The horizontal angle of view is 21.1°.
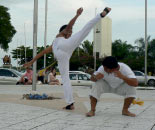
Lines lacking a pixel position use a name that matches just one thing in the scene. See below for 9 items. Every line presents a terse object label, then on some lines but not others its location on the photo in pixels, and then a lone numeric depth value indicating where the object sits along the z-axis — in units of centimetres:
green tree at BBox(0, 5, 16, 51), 6769
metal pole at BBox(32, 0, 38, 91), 1195
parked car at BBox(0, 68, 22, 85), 2630
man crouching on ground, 714
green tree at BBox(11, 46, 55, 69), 9841
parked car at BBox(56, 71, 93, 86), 2884
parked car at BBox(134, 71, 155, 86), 4000
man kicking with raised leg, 770
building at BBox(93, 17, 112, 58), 4863
